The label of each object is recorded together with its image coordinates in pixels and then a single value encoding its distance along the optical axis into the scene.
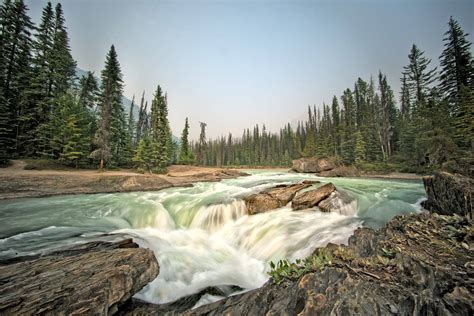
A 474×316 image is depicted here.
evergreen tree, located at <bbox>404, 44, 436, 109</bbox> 26.94
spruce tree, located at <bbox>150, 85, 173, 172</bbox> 30.33
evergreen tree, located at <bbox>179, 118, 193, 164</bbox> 46.59
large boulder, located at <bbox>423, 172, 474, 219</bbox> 5.47
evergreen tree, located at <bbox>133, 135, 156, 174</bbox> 27.53
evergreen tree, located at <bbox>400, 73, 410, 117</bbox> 39.72
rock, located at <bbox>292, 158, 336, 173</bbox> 34.31
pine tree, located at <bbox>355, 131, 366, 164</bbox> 35.00
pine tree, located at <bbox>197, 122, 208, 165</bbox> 55.97
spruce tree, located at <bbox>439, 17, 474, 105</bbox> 20.97
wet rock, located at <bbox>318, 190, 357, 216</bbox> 8.30
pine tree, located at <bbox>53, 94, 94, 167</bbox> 19.97
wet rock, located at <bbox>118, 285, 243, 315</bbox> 3.28
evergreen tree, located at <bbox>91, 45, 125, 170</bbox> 21.98
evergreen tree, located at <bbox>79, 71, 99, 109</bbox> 32.12
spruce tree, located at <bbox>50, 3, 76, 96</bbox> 22.95
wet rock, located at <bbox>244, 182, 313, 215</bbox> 9.12
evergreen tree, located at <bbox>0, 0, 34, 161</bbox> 19.84
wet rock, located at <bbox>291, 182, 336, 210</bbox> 8.74
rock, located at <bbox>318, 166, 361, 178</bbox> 28.99
